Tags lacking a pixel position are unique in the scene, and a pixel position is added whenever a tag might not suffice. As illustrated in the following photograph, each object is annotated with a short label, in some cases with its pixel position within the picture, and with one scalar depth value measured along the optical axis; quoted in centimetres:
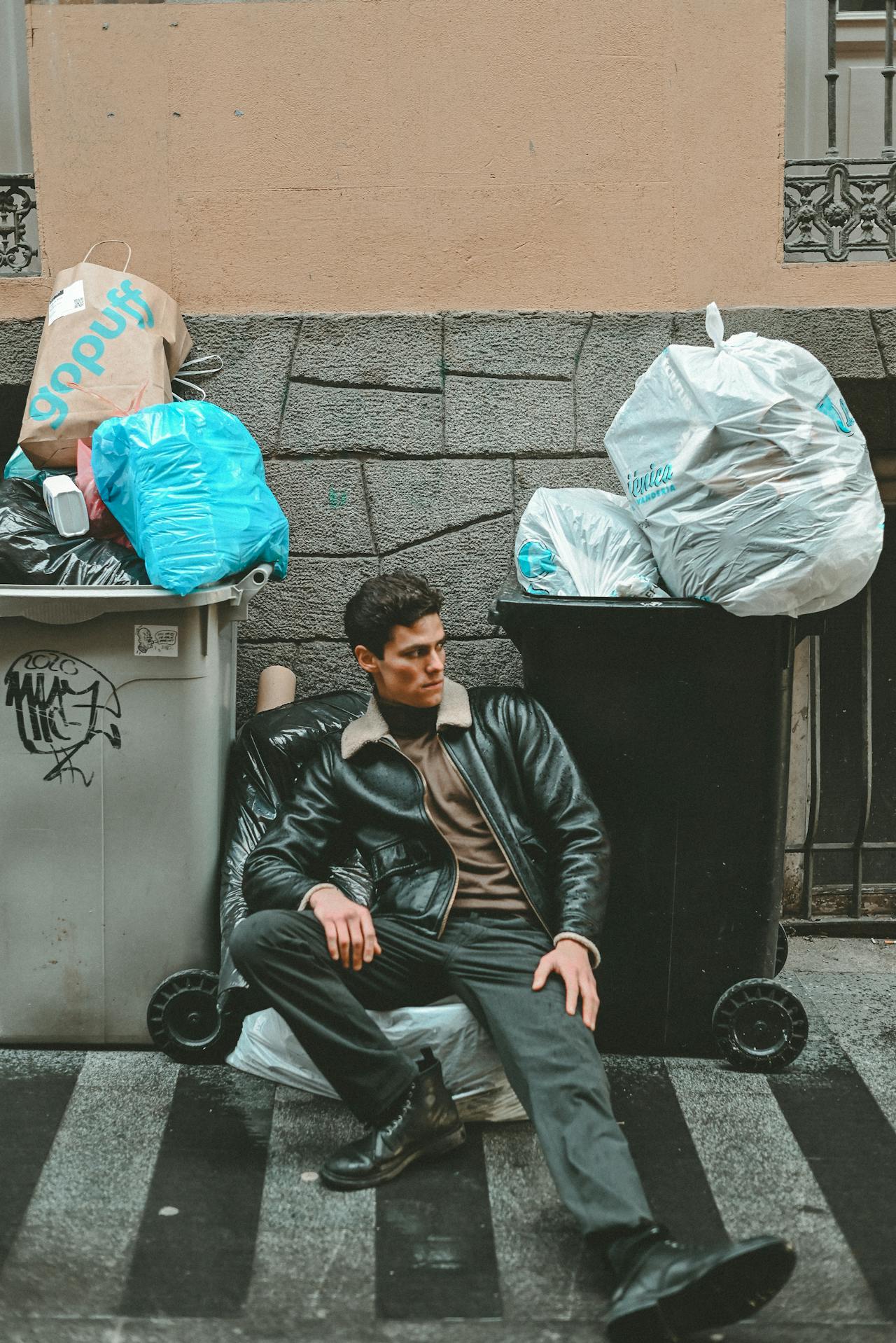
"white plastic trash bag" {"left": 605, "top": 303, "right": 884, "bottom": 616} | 303
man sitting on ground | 257
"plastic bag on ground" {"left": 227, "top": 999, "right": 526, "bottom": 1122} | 289
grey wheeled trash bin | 313
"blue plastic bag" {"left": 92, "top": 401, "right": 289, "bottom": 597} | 312
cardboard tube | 390
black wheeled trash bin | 311
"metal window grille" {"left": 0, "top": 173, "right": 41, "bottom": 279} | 411
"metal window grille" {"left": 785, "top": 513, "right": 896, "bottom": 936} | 430
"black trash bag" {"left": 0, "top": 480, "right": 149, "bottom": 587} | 317
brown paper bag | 365
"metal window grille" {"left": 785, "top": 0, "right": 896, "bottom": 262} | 410
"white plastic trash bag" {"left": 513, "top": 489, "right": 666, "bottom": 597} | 327
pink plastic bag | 336
